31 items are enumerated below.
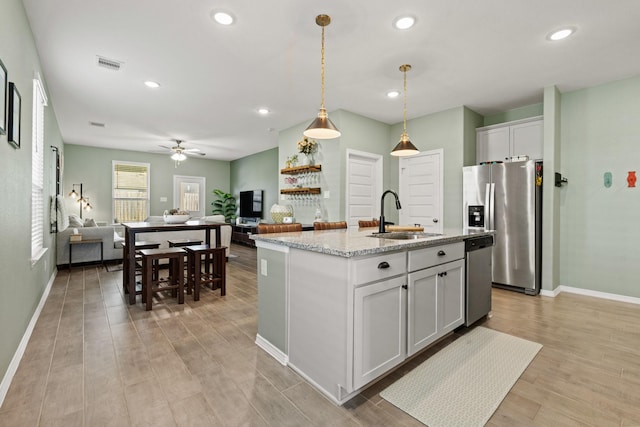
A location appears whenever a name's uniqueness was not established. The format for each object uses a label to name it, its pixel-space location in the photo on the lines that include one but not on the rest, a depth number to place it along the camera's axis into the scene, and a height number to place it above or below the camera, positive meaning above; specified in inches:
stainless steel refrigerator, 155.8 -0.9
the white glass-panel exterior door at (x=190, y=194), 366.3 +22.8
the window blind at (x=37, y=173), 116.1 +16.1
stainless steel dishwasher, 105.0 -24.0
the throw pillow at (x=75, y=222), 220.7 -7.5
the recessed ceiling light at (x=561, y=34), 105.5 +65.0
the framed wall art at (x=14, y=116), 77.7 +26.2
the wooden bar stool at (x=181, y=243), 177.5 -19.3
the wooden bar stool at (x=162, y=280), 130.3 -28.5
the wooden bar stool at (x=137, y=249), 156.2 -22.1
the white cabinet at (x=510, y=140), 171.5 +44.3
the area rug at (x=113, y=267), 209.8 -39.8
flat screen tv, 342.3 +10.5
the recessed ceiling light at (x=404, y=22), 99.1 +64.8
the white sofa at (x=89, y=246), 203.9 -24.7
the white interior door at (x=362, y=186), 195.9 +18.5
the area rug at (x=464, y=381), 64.9 -43.3
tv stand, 325.4 -23.6
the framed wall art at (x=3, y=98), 70.5 +27.8
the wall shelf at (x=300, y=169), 200.4 +30.3
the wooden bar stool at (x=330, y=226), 130.5 -5.8
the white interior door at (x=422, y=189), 196.2 +16.5
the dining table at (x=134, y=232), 137.7 -9.7
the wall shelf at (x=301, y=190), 201.7 +15.9
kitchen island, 65.9 -22.9
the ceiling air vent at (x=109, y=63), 127.5 +65.3
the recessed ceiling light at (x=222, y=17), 96.6 +64.5
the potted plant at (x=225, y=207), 390.6 +7.1
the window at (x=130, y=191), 328.2 +23.5
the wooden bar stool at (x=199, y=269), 144.0 -28.9
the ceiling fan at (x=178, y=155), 253.1 +49.0
